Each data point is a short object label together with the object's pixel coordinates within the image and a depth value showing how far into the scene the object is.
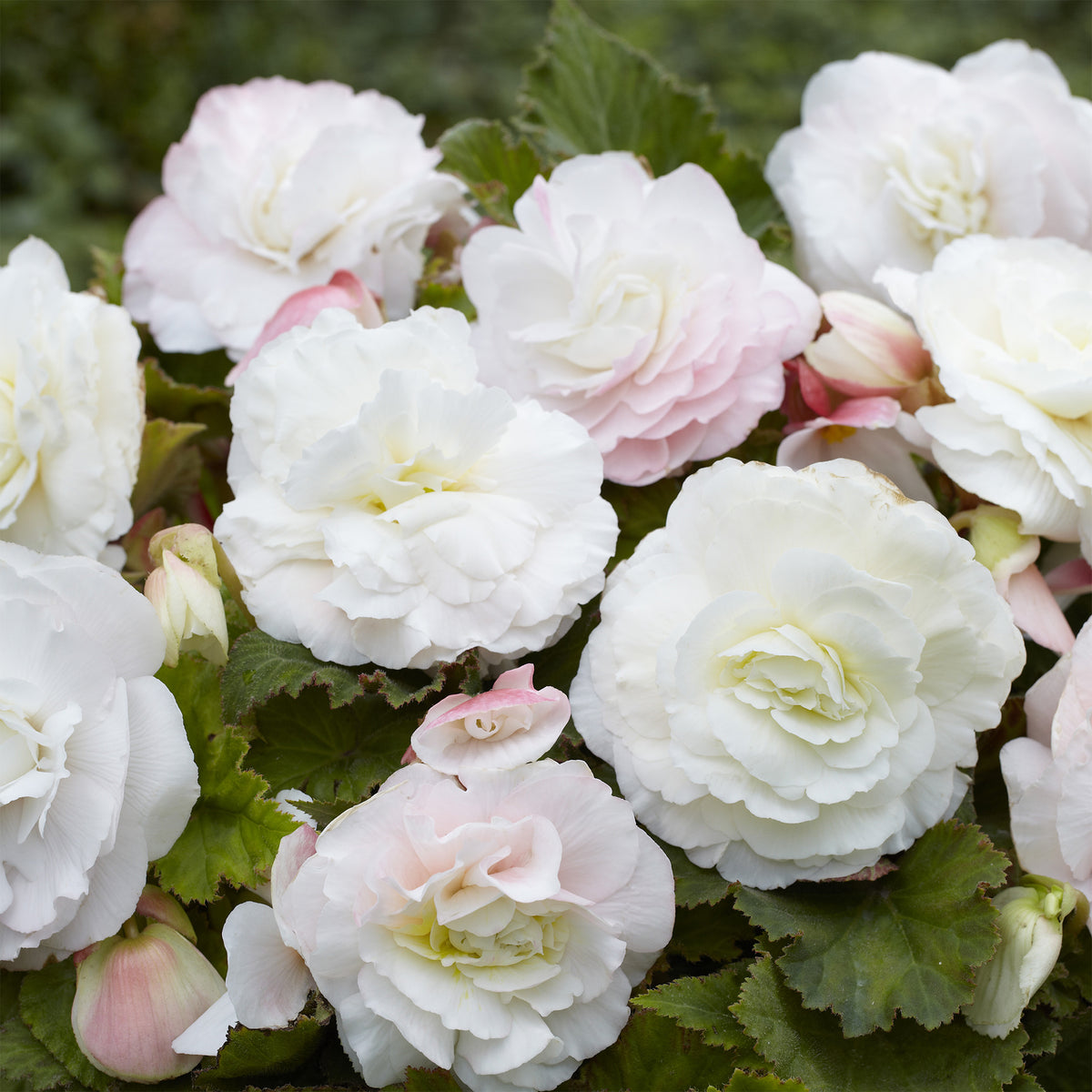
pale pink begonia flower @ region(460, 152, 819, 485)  0.91
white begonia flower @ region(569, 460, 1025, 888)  0.85
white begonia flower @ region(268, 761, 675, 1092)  0.84
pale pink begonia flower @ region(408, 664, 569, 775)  0.85
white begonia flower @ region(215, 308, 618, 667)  0.87
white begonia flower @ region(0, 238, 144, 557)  0.91
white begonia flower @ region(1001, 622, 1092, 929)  0.86
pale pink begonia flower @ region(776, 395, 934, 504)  0.92
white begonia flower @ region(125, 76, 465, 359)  0.98
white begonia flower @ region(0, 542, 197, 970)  0.85
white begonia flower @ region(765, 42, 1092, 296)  0.99
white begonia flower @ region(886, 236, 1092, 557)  0.89
